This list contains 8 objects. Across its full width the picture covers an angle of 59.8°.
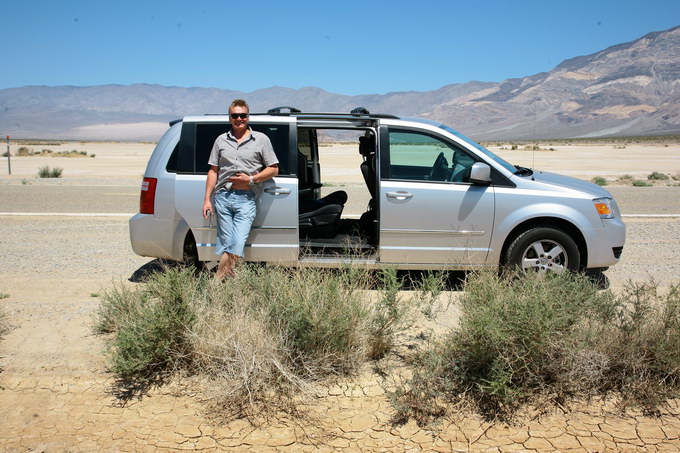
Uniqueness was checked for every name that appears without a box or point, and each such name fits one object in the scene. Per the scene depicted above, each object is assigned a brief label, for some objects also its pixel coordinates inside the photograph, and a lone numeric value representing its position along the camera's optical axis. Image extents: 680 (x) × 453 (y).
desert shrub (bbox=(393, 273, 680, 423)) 4.23
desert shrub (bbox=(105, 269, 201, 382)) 4.59
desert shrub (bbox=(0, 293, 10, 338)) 5.51
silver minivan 6.42
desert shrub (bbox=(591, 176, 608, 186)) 21.34
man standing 5.89
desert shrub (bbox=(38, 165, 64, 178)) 24.34
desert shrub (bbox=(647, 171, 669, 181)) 24.13
